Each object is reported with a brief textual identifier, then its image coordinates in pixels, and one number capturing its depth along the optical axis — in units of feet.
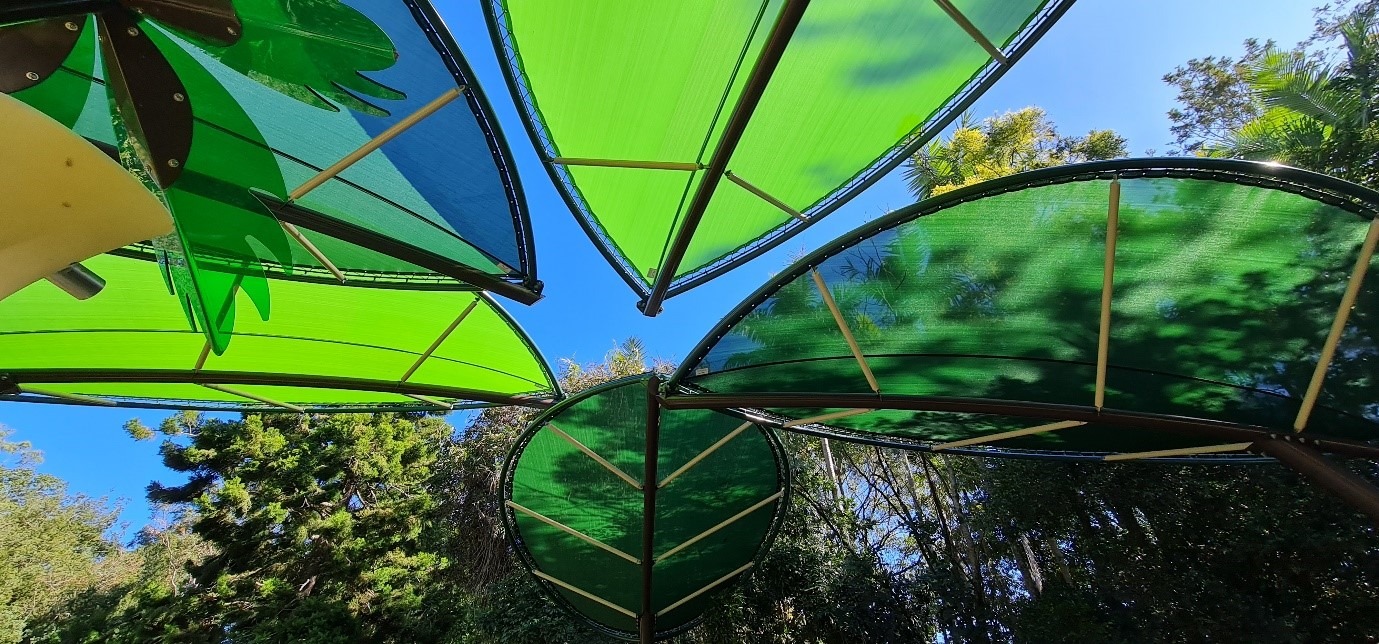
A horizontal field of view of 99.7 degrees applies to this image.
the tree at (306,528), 48.96
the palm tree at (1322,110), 28.73
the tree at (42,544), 71.10
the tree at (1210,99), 43.70
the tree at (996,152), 43.62
